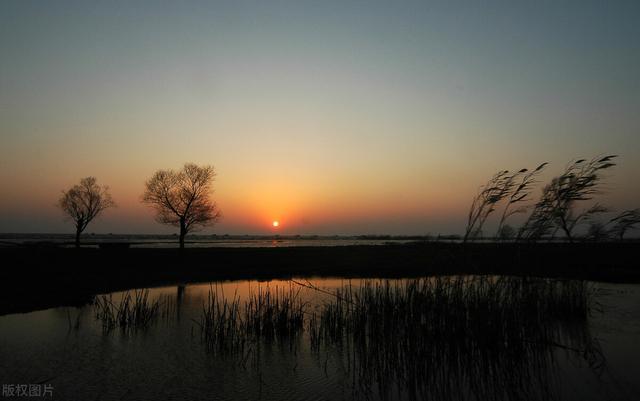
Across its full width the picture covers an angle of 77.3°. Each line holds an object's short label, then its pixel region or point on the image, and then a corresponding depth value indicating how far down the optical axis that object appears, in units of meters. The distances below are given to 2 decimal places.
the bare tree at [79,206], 63.12
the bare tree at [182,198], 54.03
